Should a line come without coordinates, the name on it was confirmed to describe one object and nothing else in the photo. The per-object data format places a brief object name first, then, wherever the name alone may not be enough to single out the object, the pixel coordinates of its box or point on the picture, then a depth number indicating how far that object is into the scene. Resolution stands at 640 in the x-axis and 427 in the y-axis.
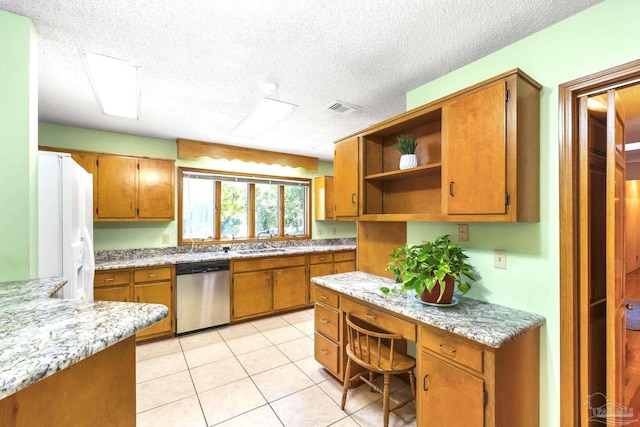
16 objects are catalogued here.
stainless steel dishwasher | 3.30
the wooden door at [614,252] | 1.50
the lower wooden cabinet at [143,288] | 2.93
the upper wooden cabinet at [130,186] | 3.15
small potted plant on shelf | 2.16
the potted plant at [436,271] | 1.67
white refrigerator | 1.72
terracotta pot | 1.72
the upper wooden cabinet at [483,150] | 1.49
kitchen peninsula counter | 0.68
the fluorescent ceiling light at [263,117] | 2.71
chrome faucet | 4.43
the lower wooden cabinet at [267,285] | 3.66
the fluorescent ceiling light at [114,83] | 1.93
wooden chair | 1.75
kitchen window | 3.98
